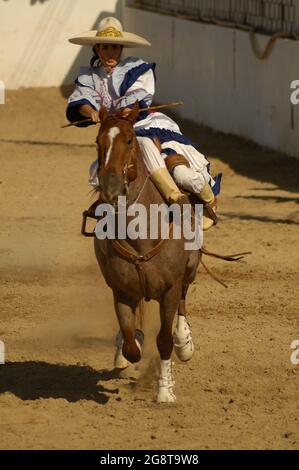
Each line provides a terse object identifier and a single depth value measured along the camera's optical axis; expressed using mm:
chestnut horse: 15383
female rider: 17484
